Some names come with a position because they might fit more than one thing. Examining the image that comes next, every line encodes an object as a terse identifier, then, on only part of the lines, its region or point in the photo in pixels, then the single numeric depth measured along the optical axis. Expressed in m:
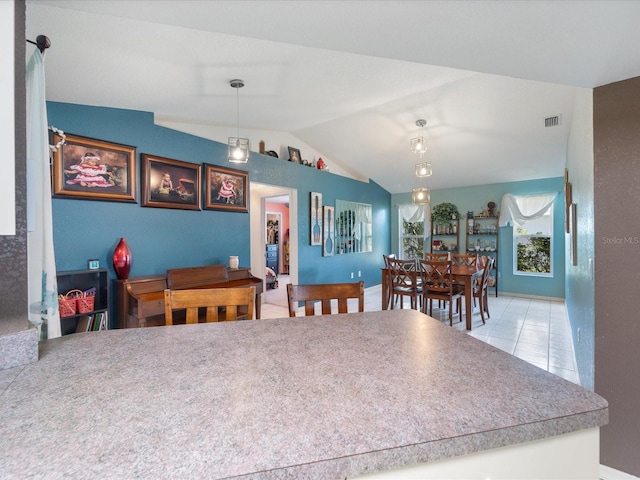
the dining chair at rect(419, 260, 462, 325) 4.22
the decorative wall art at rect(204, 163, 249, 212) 3.92
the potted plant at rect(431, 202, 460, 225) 6.96
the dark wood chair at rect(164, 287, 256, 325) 1.59
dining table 4.11
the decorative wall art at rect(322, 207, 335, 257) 5.80
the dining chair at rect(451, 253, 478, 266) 5.22
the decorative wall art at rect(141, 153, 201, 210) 3.32
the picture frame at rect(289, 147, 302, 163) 5.19
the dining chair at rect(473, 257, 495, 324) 4.44
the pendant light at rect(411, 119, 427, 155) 3.91
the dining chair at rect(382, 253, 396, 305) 4.71
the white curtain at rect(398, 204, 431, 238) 7.41
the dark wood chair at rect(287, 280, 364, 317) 1.84
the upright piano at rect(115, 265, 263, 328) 2.77
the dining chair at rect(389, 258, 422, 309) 4.48
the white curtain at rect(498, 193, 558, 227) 5.93
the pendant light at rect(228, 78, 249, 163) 3.10
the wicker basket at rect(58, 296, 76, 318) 2.56
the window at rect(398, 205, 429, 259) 7.53
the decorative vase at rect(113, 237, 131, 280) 2.99
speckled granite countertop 0.58
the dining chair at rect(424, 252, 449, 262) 5.93
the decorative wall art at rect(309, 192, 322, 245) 5.47
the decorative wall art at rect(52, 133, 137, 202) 2.74
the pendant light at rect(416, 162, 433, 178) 4.09
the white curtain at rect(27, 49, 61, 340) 1.35
